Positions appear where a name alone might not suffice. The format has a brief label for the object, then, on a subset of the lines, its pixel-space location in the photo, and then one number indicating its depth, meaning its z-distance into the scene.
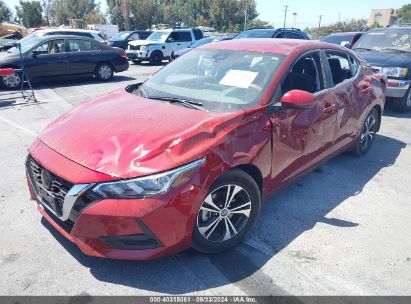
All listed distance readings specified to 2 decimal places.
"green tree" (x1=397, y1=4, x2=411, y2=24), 61.25
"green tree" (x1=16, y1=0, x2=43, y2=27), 56.03
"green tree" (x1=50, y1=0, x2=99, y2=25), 57.72
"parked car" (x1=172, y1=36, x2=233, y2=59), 15.74
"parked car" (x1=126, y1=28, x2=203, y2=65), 17.62
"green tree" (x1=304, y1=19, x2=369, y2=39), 43.34
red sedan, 2.40
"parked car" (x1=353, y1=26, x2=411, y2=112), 7.43
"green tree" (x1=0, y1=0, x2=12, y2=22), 56.00
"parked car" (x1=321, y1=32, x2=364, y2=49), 11.99
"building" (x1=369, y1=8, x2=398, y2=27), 81.61
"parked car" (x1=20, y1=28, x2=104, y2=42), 13.12
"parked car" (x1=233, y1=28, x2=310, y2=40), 11.98
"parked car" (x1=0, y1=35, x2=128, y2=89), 10.45
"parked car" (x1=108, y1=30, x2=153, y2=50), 20.56
